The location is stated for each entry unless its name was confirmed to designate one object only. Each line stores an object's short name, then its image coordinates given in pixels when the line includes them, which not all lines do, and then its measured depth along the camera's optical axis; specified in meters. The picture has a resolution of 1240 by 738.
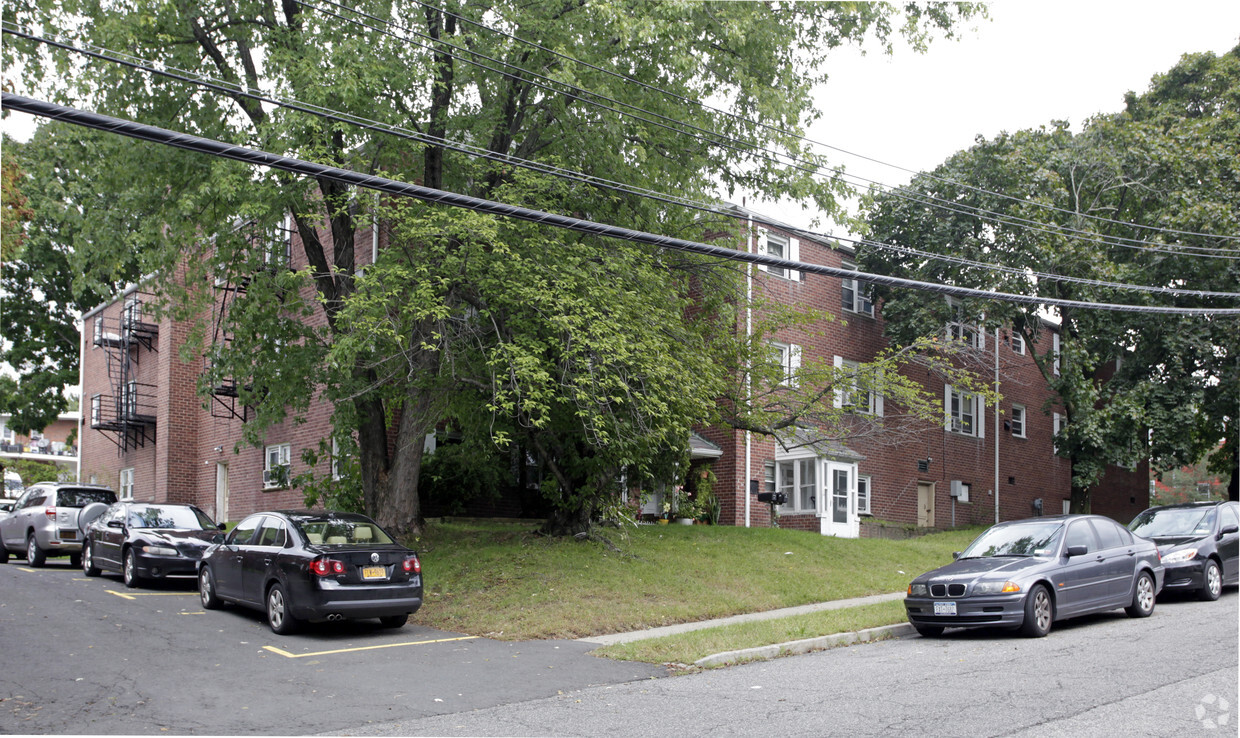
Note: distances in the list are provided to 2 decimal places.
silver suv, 19.67
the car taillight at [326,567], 11.76
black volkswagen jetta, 11.77
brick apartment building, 25.58
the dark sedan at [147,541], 16.58
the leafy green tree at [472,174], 14.29
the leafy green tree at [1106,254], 26.31
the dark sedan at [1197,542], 14.84
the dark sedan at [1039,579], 11.59
